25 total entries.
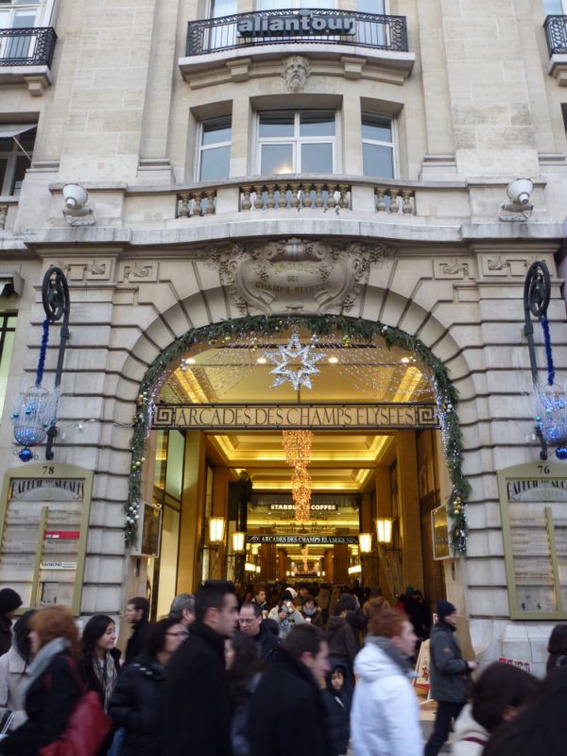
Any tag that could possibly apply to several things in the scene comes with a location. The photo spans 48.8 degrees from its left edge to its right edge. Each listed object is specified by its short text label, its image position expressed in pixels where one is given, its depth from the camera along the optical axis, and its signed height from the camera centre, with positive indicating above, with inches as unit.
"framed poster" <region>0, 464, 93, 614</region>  382.0 +26.6
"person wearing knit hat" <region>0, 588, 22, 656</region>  216.2 -12.4
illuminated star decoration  437.7 +152.5
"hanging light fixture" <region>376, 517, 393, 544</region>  703.2 +54.6
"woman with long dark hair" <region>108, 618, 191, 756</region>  147.2 -27.4
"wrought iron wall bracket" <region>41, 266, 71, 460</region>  395.5 +168.7
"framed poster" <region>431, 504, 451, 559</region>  403.5 +31.6
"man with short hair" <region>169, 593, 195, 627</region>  228.2 -10.7
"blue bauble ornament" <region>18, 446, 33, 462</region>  397.1 +73.3
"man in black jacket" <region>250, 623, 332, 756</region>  110.0 -21.9
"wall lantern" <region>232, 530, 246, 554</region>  804.5 +46.6
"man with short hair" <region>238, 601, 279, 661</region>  256.4 -18.6
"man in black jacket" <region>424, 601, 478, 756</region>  236.8 -36.4
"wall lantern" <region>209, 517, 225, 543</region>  693.3 +52.6
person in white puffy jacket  128.7 -23.9
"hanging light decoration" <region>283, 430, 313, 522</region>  653.3 +123.5
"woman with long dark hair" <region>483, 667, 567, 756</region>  63.9 -14.5
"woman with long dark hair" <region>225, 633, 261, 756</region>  142.9 -24.3
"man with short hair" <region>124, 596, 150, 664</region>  219.8 -15.5
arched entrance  438.3 +119.2
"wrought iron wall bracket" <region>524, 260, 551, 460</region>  380.8 +168.8
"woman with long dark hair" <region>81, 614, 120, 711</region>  179.8 -20.4
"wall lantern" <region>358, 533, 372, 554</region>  795.0 +47.1
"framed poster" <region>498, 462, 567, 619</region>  366.0 +26.2
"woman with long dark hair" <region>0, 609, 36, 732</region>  181.0 -26.0
